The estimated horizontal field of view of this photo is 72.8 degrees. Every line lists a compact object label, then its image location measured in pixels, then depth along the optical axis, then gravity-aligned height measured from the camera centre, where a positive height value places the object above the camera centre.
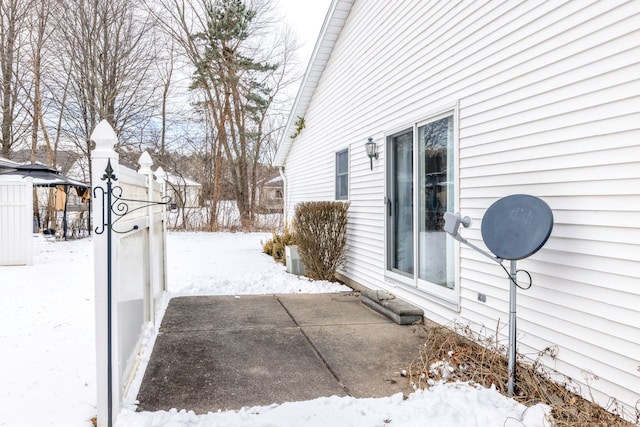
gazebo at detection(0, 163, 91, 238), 10.05 +0.81
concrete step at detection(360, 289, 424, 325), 4.50 -1.14
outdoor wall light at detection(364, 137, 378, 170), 5.86 +0.75
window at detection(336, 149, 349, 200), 7.30 +0.50
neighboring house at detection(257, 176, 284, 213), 19.22 +0.53
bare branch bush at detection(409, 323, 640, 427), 2.37 -1.16
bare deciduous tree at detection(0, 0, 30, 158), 14.66 +4.91
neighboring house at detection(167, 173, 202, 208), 17.81 +0.58
